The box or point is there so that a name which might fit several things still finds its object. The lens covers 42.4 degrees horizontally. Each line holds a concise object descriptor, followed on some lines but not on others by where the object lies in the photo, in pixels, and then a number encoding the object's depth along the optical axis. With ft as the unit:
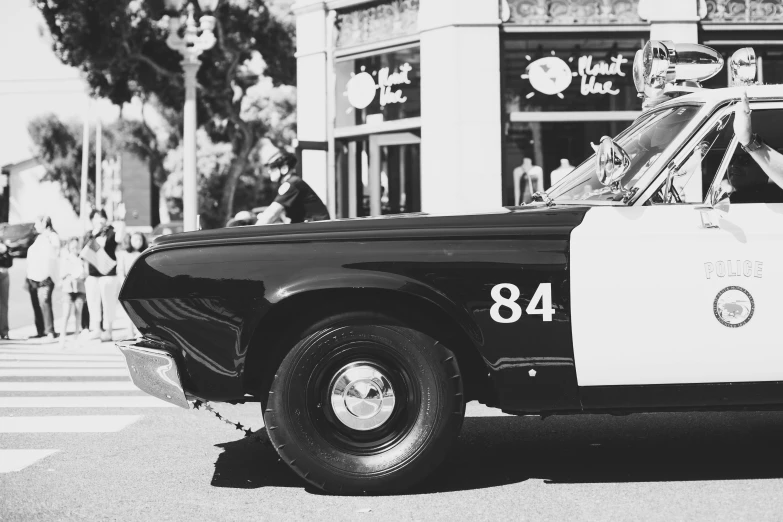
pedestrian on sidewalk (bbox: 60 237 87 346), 41.34
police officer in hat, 27.61
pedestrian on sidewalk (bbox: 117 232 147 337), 43.09
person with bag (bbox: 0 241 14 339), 43.96
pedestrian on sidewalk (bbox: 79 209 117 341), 40.37
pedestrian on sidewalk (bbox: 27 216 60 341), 43.73
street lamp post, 50.31
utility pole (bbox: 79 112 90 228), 157.93
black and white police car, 14.37
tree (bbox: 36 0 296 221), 82.79
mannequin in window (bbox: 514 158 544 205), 49.08
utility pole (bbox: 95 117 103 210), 167.20
